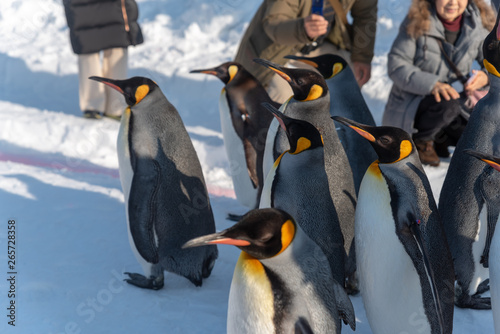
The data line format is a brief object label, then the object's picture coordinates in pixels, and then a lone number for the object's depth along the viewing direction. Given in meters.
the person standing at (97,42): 11.66
